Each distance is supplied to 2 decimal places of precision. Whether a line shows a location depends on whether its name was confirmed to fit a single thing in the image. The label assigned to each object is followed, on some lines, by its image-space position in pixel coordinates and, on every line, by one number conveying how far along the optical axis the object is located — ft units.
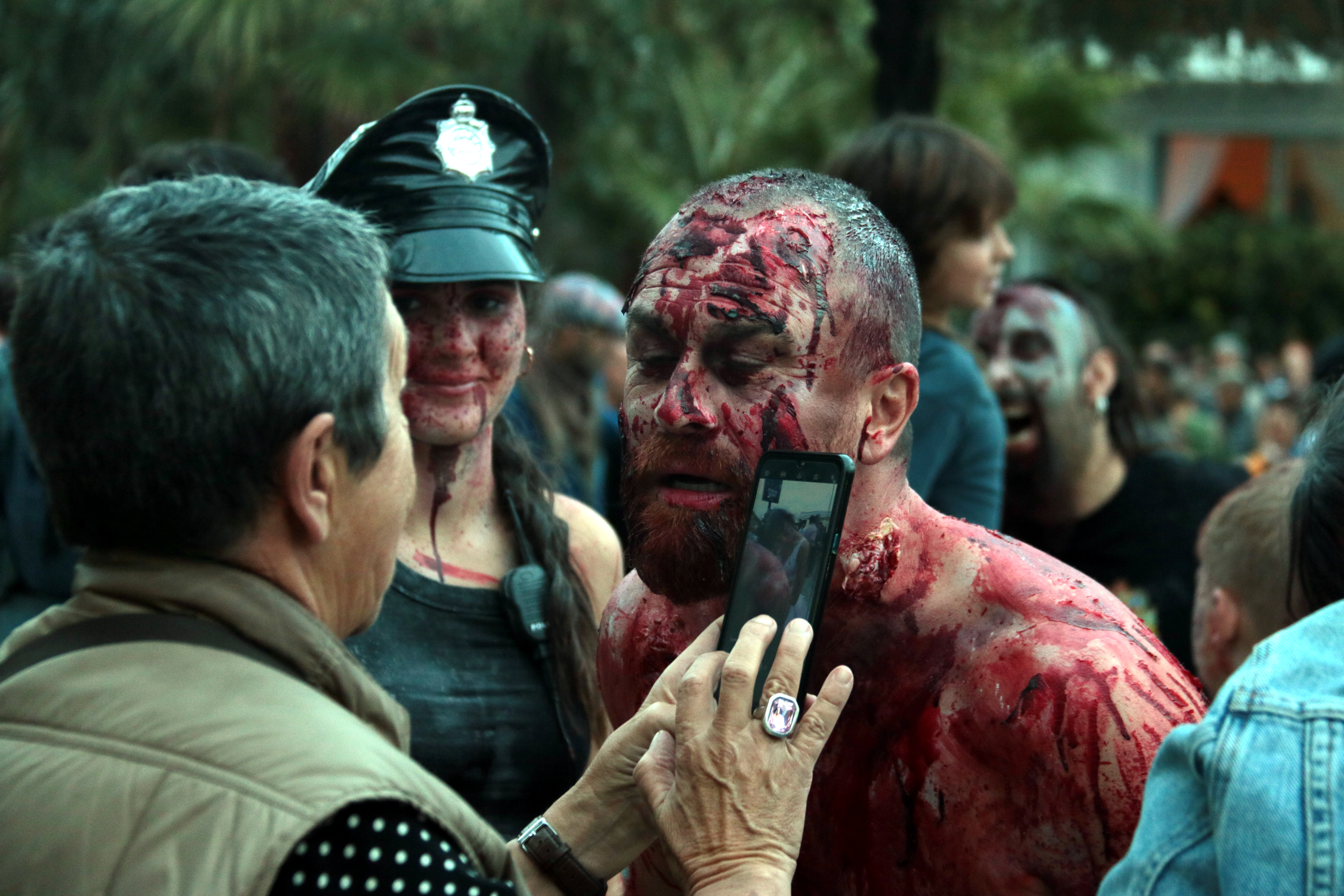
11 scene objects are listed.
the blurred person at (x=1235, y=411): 34.47
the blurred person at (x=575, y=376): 16.88
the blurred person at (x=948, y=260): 9.77
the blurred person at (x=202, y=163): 10.14
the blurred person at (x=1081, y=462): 12.69
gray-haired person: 3.97
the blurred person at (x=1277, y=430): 24.38
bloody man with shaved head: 5.48
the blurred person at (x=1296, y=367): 36.83
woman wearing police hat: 7.57
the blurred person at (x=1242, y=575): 8.12
